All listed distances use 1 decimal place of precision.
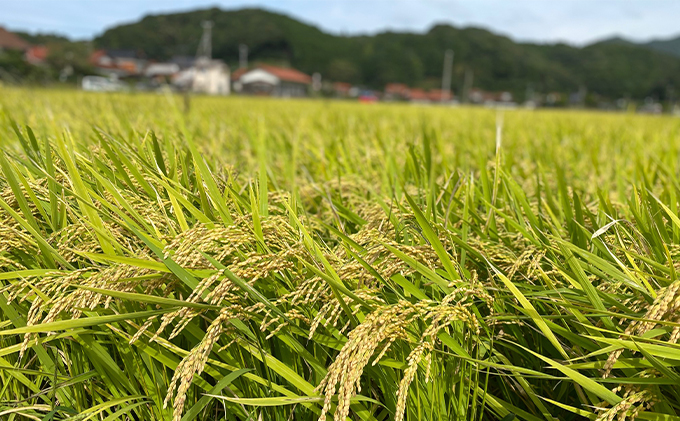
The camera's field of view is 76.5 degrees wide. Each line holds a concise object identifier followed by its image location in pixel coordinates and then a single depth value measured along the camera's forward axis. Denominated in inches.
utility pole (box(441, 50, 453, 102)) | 2409.2
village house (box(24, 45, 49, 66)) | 2257.0
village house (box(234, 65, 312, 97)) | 2669.8
